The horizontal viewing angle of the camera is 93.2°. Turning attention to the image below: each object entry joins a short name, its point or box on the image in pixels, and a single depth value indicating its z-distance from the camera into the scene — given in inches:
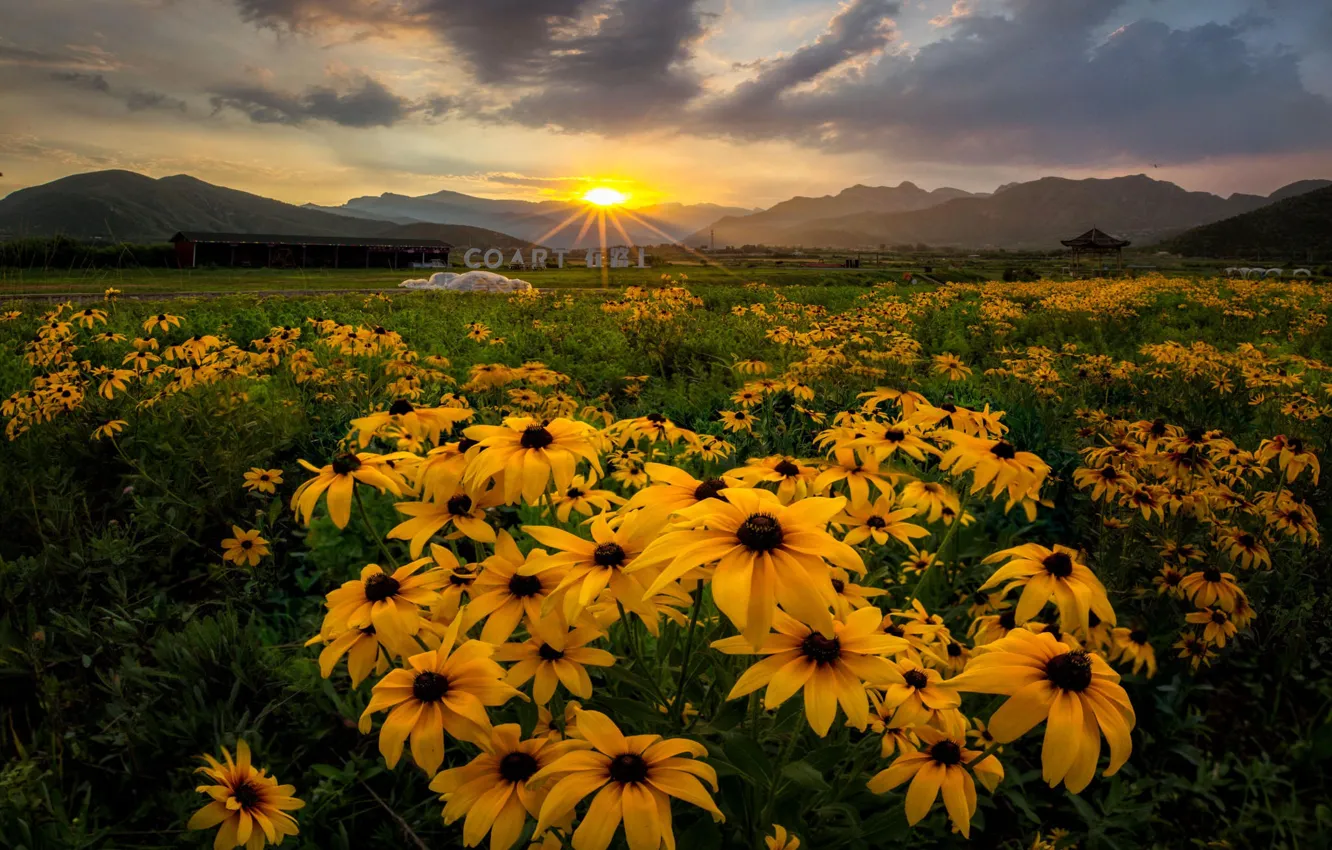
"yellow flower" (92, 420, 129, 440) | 129.0
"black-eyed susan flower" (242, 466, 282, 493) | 114.7
